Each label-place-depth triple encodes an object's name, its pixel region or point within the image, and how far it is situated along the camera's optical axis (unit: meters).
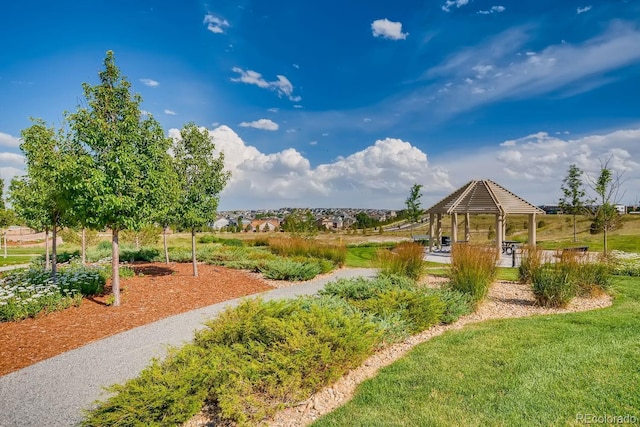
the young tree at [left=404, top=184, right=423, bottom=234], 23.97
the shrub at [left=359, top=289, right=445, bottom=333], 5.22
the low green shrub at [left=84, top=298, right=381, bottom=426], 2.91
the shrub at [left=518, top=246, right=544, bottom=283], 7.15
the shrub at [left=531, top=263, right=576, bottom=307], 6.42
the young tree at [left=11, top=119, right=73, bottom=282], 7.30
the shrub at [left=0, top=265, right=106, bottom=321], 6.35
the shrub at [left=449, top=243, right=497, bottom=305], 6.44
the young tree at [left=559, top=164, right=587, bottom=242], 23.21
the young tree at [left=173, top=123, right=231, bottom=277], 10.41
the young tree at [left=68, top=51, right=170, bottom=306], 6.92
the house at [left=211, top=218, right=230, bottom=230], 99.39
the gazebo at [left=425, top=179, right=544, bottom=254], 16.16
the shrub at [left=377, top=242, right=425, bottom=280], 8.17
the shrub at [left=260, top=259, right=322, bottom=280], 10.41
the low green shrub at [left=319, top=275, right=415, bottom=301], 6.51
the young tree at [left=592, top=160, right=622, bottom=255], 15.44
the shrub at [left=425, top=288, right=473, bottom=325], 5.66
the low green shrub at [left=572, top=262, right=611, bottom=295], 6.96
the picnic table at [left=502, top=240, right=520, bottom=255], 16.53
